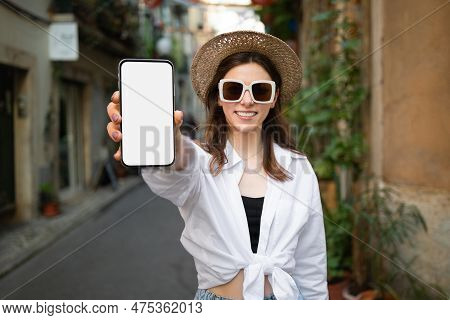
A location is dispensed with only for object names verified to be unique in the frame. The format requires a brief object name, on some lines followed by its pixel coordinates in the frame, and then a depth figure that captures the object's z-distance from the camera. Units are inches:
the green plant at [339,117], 131.1
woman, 48.1
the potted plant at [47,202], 235.1
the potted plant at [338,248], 123.3
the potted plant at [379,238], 106.0
